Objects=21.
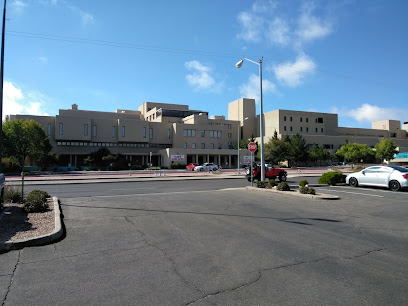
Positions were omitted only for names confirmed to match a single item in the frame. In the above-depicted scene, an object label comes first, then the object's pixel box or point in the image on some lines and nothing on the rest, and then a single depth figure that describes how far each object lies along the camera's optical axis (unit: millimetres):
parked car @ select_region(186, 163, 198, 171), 58425
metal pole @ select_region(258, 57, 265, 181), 18361
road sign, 18688
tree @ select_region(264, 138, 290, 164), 68562
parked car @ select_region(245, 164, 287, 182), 24941
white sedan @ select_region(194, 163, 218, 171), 54153
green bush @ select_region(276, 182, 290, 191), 15004
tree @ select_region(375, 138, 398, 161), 72006
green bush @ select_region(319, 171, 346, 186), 19125
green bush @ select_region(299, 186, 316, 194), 13404
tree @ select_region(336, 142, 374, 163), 63438
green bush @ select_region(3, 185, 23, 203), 10695
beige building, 71062
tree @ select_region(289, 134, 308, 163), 72375
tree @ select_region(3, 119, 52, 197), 50409
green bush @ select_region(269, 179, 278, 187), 16406
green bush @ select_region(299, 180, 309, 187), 14944
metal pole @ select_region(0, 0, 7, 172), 10374
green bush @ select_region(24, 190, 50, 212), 8883
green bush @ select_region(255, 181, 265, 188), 16875
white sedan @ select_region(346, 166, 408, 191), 15065
